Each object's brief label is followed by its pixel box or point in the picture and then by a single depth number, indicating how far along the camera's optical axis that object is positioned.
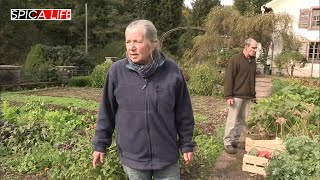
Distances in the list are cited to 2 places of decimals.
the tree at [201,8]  30.08
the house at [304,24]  20.61
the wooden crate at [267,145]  4.19
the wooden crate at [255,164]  3.98
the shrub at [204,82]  12.20
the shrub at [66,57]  18.75
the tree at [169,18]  30.12
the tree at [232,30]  19.92
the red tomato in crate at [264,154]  4.08
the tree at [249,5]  23.16
